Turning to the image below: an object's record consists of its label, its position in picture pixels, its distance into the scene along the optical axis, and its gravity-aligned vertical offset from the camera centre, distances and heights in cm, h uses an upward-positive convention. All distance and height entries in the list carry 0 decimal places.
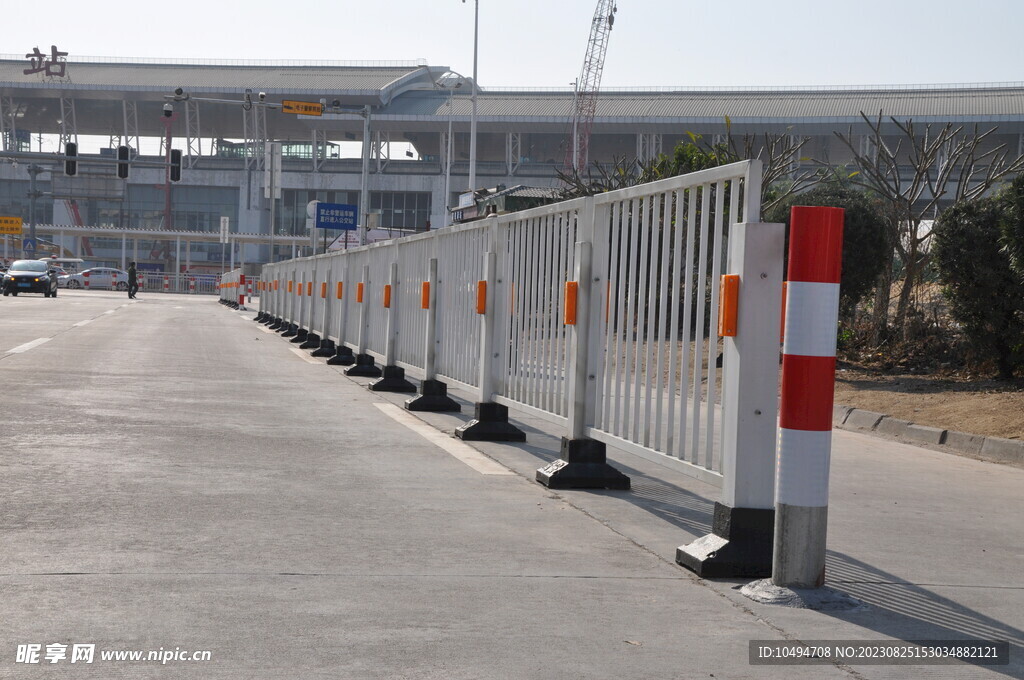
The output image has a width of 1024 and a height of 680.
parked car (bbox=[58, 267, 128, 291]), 8200 -156
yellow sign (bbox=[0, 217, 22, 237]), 8656 +215
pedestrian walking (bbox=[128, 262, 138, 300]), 5702 -116
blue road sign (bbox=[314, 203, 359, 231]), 4915 +211
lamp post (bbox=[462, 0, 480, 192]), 5912 +685
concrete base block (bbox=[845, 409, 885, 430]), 1278 -149
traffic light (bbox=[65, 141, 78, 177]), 4509 +390
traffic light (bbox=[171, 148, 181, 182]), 4336 +364
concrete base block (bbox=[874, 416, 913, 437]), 1216 -149
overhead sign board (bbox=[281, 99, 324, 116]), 3706 +509
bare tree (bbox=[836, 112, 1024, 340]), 1748 +153
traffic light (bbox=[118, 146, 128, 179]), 4592 +378
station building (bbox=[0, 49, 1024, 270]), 7969 +1040
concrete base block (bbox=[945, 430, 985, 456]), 1090 -146
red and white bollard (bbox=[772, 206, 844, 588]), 461 -48
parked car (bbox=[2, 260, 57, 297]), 5162 -112
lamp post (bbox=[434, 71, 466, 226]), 7871 +620
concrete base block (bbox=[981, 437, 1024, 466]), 1030 -145
